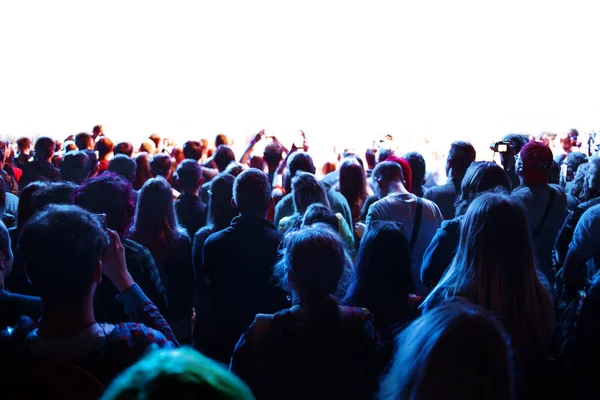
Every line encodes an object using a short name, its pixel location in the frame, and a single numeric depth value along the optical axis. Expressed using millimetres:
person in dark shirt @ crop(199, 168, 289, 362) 3193
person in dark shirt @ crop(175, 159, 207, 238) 4527
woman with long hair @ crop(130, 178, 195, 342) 3426
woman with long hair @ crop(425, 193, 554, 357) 2336
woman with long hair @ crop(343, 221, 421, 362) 2666
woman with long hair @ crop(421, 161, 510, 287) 3004
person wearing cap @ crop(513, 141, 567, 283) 3930
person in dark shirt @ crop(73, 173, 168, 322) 2691
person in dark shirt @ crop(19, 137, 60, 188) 5988
